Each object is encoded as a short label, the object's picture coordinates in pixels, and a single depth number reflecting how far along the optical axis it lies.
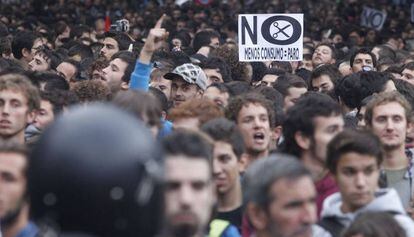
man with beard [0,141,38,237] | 8.43
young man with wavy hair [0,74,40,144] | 14.40
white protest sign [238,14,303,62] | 25.77
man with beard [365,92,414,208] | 13.67
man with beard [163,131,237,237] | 7.10
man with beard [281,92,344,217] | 12.23
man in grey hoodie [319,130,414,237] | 10.44
